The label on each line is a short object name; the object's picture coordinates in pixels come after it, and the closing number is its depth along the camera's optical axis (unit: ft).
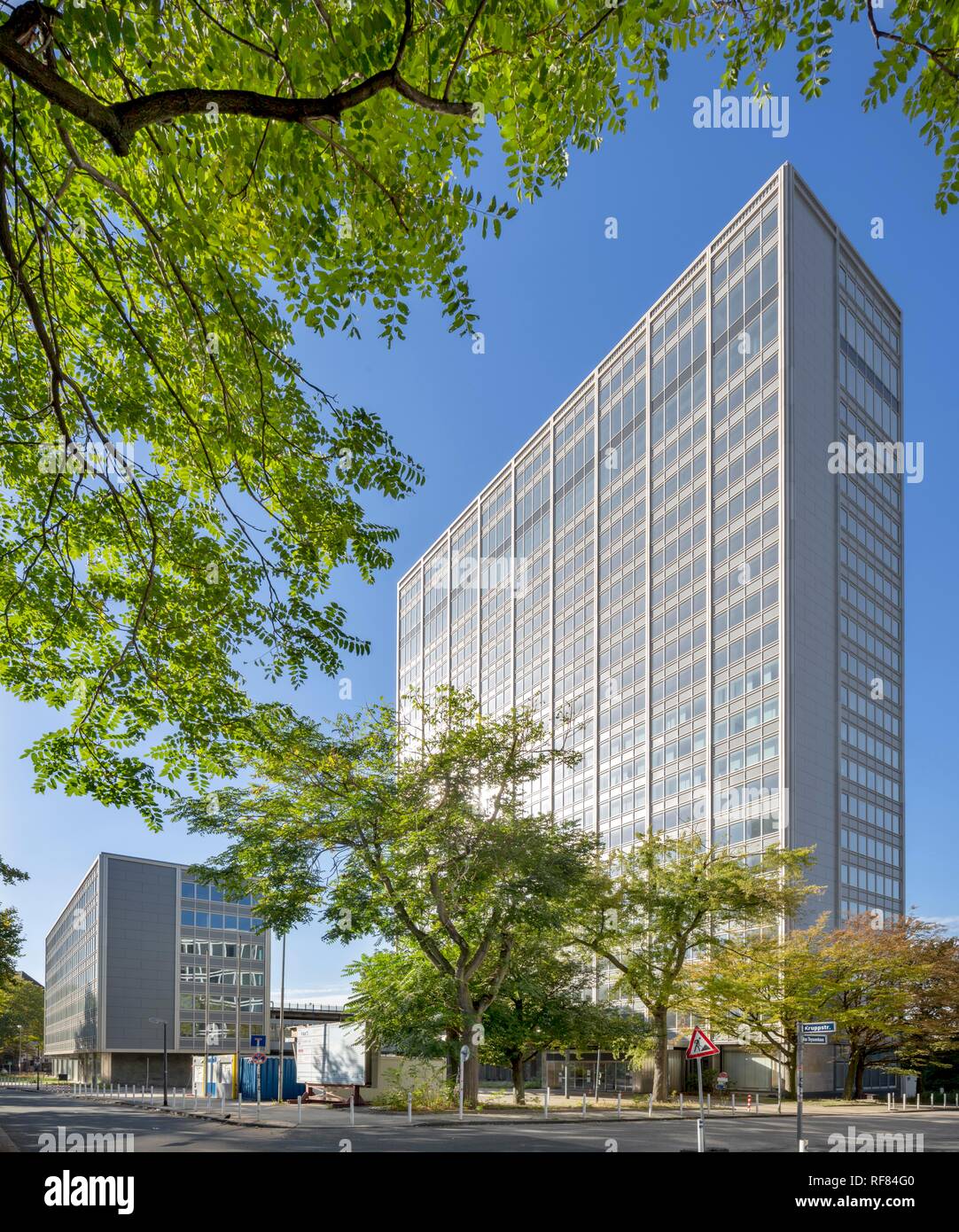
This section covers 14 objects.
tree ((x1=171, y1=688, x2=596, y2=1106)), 111.65
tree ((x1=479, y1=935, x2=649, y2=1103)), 132.87
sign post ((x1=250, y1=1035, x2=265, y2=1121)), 135.54
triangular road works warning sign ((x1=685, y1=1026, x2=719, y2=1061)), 72.49
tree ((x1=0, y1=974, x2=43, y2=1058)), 342.03
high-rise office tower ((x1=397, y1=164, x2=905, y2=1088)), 213.05
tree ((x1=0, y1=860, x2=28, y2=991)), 195.62
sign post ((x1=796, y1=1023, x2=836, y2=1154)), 60.90
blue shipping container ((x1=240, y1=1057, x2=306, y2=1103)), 159.63
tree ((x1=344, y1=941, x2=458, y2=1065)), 122.72
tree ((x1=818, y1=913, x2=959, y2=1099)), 157.79
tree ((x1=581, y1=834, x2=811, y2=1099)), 150.82
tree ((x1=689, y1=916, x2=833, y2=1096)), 155.12
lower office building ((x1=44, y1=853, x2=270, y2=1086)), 271.28
